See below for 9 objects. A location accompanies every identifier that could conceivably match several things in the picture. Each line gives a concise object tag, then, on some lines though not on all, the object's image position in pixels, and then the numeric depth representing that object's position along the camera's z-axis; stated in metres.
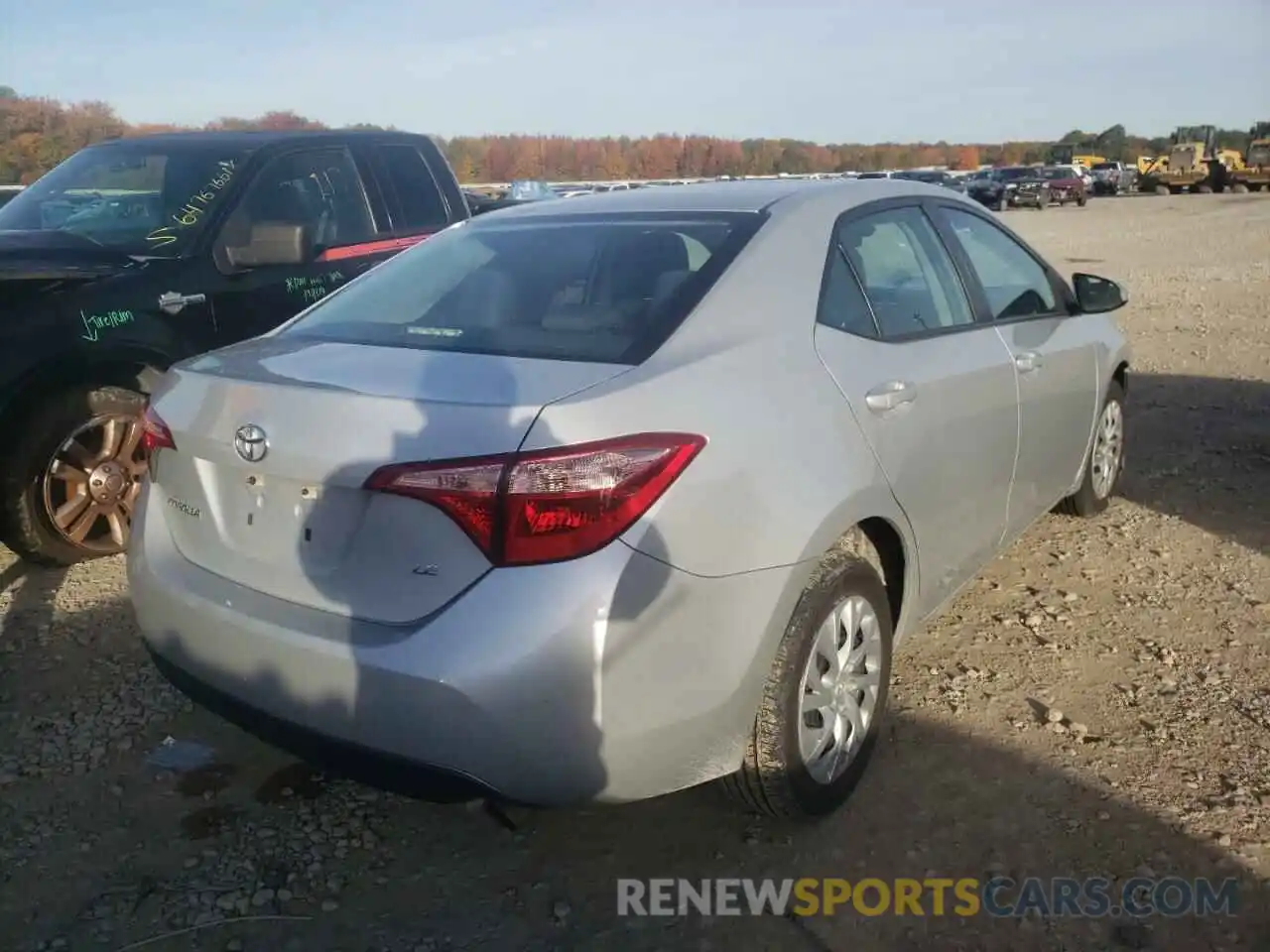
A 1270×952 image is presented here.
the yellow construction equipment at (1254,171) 46.36
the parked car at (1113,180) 52.91
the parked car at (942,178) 35.07
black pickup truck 4.45
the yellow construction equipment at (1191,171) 48.16
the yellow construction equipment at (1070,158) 60.99
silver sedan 2.21
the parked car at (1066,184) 43.19
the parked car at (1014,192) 42.28
